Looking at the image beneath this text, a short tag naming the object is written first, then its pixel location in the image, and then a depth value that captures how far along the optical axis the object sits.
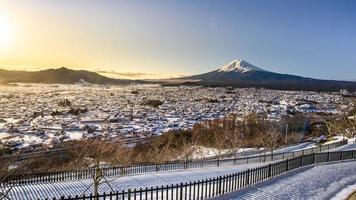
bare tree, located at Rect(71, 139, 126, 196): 39.80
